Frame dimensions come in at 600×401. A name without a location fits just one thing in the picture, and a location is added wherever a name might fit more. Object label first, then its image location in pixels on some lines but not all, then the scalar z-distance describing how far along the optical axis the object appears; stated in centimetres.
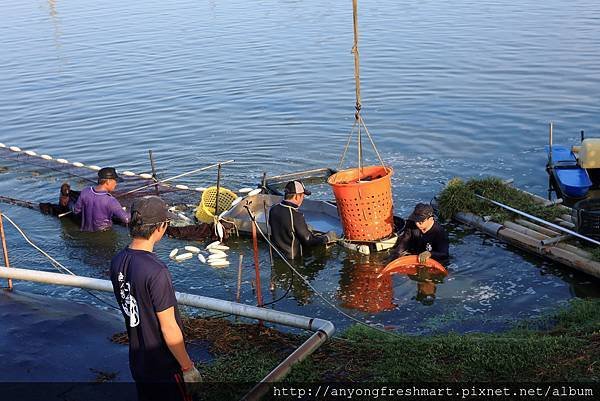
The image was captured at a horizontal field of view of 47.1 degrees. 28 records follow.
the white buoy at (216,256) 1101
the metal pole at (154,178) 1405
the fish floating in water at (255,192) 1281
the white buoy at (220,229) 1162
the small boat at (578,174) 1302
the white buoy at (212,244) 1148
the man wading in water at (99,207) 1182
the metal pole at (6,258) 918
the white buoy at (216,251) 1123
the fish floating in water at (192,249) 1140
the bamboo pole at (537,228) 1070
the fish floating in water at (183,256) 1109
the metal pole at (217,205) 1214
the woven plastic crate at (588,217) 984
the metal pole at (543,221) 977
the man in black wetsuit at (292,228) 1039
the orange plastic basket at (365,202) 1006
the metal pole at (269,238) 1065
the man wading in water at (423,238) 981
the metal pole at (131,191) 1357
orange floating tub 998
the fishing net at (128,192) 1199
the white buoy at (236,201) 1214
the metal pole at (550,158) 1441
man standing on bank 447
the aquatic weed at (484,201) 1160
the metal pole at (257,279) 780
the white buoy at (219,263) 1088
